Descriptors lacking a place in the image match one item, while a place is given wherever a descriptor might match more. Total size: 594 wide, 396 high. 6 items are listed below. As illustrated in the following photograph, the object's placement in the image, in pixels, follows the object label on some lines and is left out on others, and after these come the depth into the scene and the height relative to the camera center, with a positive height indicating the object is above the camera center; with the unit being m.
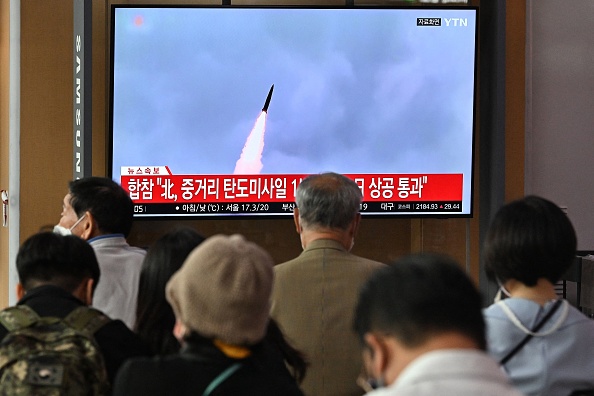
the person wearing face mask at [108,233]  5.82 -0.24
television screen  9.34 +0.27
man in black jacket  4.14 -0.28
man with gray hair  5.37 -0.42
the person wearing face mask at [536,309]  4.05 -0.31
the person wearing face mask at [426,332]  2.32 -0.22
